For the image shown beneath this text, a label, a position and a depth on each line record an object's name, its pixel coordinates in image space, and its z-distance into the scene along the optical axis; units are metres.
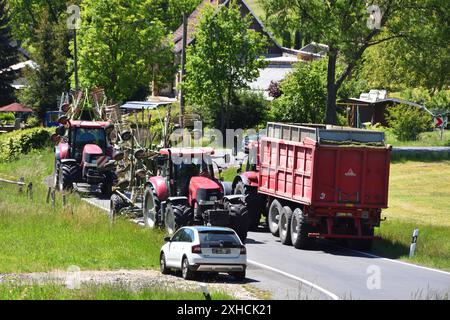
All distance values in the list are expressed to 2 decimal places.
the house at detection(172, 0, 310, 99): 86.50
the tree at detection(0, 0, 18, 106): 87.62
